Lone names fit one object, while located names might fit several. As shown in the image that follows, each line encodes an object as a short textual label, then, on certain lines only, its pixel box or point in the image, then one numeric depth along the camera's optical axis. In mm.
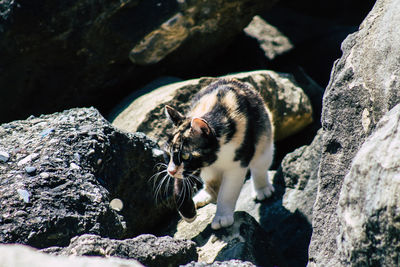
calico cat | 9642
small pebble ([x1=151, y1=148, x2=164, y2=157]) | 10305
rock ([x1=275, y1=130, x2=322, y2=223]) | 10687
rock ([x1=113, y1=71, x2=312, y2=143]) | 12328
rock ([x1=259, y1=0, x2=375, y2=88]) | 16516
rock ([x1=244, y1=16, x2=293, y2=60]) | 16328
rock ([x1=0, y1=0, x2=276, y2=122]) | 12234
